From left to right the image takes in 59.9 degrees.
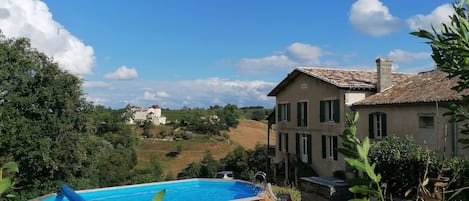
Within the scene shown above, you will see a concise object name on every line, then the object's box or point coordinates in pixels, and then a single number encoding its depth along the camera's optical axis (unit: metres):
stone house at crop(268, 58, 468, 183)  17.76
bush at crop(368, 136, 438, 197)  10.55
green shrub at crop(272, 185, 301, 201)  15.30
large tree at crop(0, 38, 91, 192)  19.20
